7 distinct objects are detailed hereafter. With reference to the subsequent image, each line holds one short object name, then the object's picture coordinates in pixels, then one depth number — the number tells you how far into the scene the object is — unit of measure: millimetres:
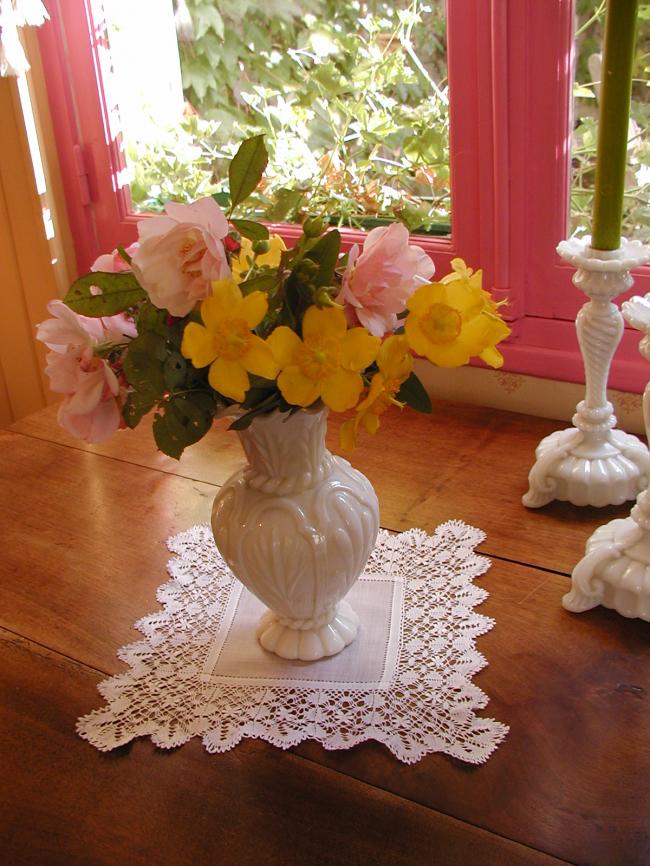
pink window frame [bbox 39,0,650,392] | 1294
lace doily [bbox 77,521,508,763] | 877
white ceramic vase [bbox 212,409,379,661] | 867
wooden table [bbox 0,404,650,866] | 772
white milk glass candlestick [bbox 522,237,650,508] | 1137
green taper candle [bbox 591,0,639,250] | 952
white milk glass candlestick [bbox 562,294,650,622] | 984
